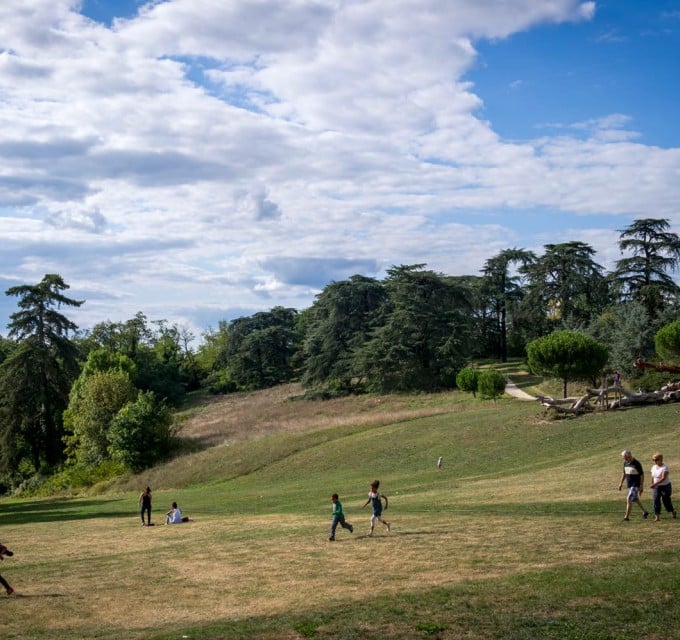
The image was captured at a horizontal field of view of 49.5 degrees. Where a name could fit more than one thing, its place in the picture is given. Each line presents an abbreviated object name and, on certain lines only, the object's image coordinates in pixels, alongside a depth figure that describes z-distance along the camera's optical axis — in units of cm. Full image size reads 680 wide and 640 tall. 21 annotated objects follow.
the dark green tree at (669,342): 4944
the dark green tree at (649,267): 7312
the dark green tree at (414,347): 8088
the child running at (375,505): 2202
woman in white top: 2042
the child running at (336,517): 2152
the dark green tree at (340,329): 9044
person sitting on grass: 3091
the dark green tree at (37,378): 6906
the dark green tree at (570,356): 5206
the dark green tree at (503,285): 10404
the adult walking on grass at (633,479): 2077
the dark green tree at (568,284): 8869
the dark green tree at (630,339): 6494
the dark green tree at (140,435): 6169
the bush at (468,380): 6494
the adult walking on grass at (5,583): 1728
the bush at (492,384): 6050
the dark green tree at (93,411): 6762
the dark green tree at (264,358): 11575
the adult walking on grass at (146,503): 3161
